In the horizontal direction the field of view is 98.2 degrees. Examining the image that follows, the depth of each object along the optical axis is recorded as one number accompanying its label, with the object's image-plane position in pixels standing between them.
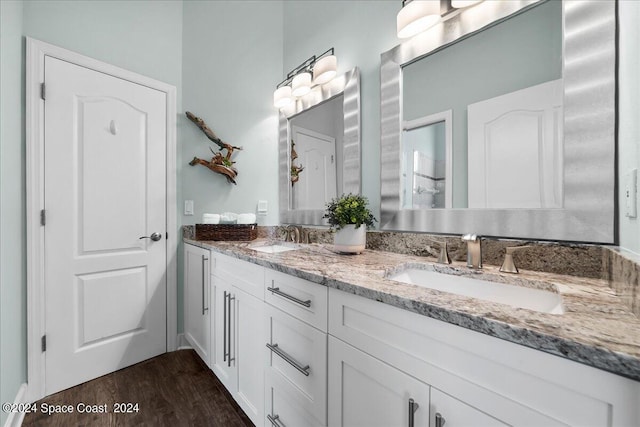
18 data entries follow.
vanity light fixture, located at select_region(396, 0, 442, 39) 1.23
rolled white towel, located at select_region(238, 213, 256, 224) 2.20
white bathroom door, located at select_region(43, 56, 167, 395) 1.66
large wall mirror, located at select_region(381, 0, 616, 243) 0.91
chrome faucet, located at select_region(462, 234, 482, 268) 1.04
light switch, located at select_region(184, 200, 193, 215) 2.21
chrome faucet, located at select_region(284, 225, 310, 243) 1.97
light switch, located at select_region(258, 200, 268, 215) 2.43
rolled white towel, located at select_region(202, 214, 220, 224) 2.07
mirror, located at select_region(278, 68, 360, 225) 1.72
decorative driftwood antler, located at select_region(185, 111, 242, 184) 2.18
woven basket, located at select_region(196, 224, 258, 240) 2.02
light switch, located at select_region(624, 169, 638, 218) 0.70
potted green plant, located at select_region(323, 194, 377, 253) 1.40
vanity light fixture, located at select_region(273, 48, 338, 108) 1.79
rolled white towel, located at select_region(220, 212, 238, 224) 2.14
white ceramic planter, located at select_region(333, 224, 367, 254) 1.39
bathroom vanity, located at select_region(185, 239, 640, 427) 0.46
